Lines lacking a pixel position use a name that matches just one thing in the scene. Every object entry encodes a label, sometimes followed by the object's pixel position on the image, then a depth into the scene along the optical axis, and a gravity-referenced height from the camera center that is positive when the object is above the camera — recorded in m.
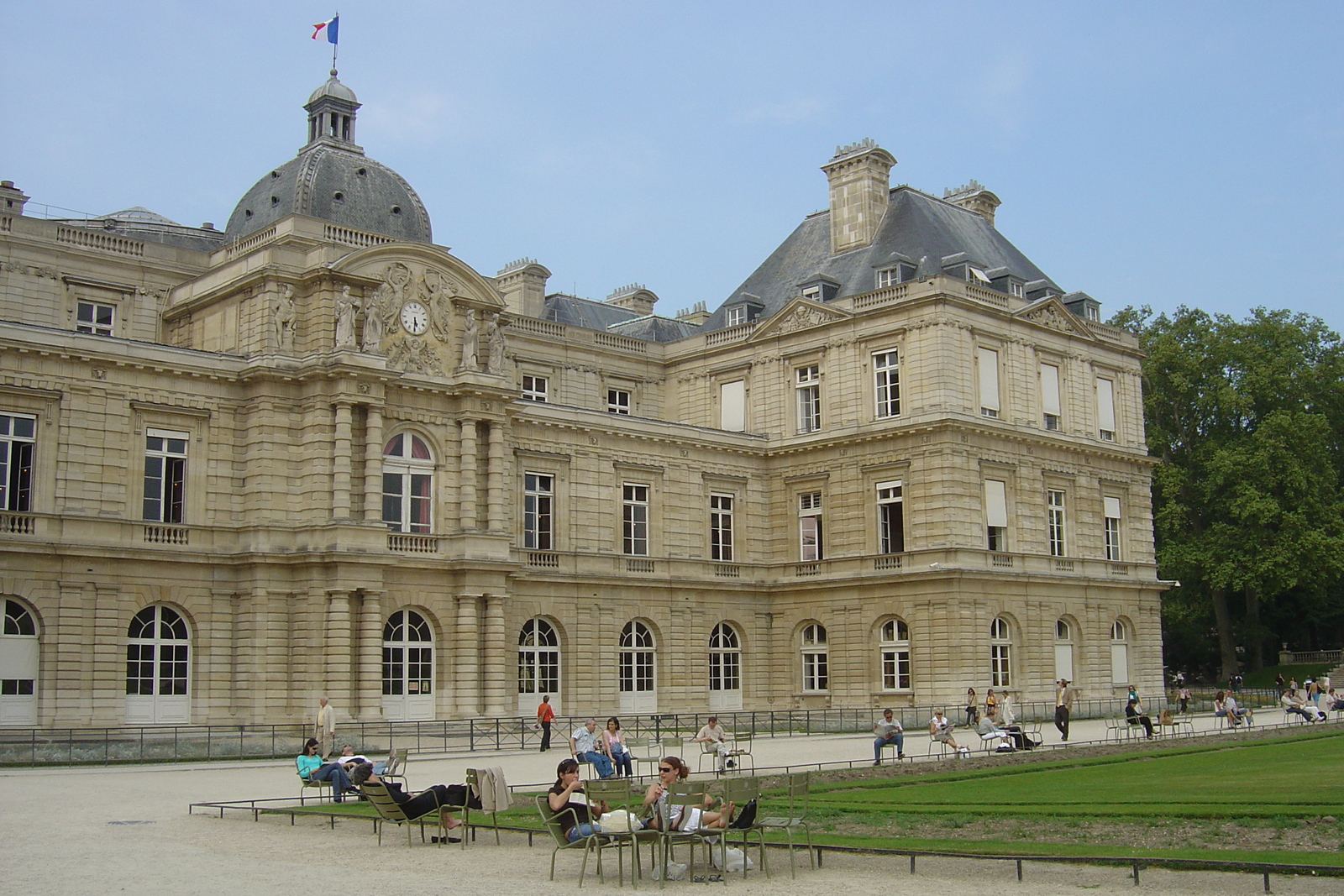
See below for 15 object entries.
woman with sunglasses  14.06 -1.68
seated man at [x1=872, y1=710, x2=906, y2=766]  25.72 -1.74
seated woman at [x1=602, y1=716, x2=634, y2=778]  22.98 -1.67
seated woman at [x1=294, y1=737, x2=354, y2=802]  20.00 -1.74
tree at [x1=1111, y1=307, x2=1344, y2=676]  55.34 +6.50
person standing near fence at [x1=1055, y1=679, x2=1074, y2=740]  31.35 -1.63
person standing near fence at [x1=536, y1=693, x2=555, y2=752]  31.86 -1.63
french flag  42.56 +18.20
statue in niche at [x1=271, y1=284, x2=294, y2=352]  36.28 +8.20
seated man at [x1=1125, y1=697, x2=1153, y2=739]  31.38 -1.89
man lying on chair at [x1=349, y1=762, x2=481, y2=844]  16.02 -1.70
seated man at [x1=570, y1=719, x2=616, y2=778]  21.67 -1.71
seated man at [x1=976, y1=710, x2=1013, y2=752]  28.08 -1.92
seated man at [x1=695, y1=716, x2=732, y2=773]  25.11 -1.79
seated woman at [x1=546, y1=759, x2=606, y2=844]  14.24 -1.64
